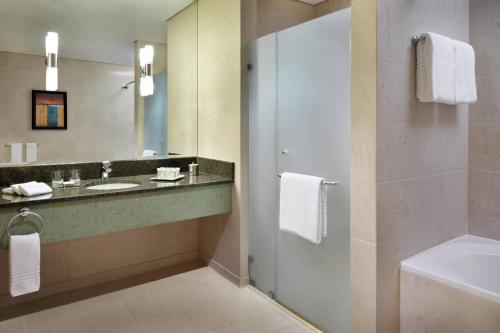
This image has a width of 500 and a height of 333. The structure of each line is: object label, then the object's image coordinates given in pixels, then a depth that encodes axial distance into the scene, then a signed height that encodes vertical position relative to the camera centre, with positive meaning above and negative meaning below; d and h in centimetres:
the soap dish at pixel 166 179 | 268 -11
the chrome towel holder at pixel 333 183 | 201 -11
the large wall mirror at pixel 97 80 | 245 +62
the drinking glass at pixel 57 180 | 240 -10
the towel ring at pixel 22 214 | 191 -26
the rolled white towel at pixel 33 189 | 206 -14
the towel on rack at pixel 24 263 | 190 -51
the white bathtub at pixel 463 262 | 182 -51
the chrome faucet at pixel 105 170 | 270 -4
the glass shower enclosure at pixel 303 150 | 199 +8
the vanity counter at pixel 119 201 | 202 -22
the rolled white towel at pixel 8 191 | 215 -15
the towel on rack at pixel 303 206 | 203 -25
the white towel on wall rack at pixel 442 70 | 182 +46
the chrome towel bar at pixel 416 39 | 186 +62
